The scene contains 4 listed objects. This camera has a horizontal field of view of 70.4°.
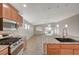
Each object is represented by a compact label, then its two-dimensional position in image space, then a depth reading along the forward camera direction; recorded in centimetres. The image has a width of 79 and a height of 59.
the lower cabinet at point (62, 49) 136
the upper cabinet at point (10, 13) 123
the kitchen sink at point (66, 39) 148
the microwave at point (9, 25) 122
